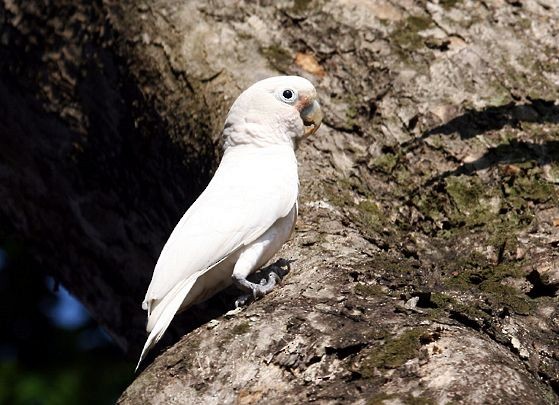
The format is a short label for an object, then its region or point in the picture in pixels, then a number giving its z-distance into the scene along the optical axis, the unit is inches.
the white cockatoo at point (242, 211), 290.4
